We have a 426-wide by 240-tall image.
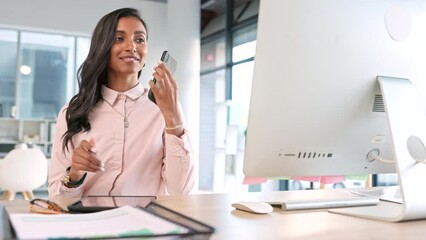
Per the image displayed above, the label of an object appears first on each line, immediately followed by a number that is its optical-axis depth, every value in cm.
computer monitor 84
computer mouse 91
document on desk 55
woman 131
